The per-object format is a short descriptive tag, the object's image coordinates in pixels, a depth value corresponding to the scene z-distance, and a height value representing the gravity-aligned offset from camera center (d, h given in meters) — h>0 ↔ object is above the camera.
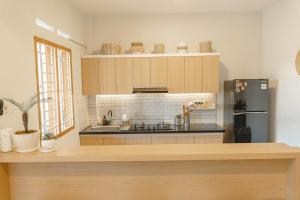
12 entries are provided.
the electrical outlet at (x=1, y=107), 1.88 -0.12
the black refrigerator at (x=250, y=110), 3.81 -0.35
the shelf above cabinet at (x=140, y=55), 4.05 +0.58
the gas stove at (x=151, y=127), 4.00 -0.65
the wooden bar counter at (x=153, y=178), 1.72 -0.64
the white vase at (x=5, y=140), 1.70 -0.34
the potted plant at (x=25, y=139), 1.69 -0.34
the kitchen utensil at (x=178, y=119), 4.32 -0.55
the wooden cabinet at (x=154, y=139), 3.91 -0.81
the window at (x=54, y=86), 2.75 +0.06
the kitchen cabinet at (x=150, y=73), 4.06 +0.27
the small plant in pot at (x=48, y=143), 1.71 -0.37
